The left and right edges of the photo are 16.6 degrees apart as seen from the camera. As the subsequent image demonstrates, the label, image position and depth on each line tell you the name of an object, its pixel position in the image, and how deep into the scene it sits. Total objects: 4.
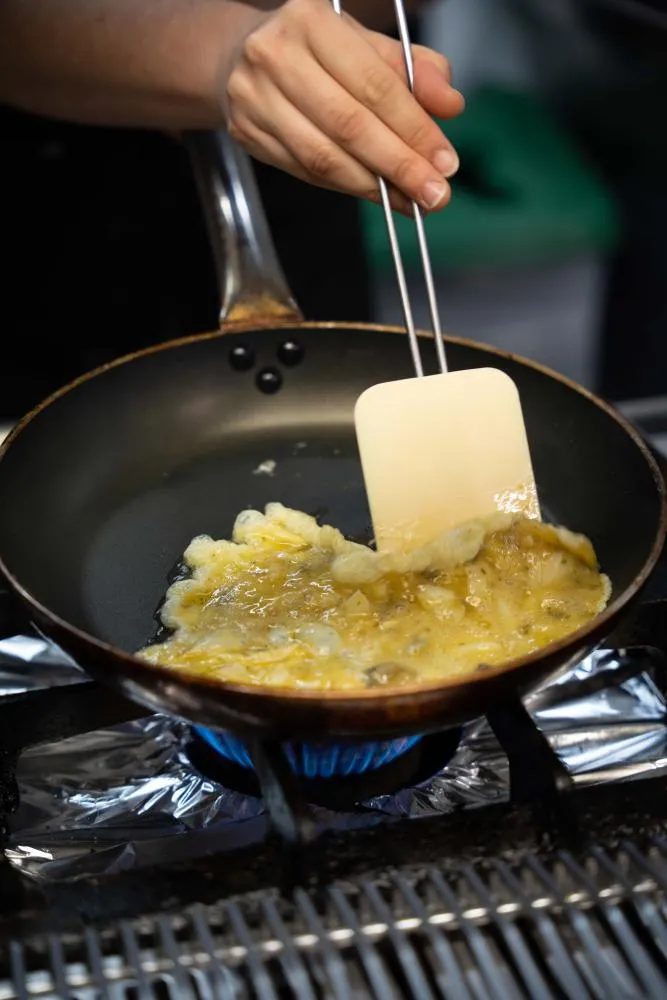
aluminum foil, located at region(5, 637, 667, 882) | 0.94
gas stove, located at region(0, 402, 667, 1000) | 0.86
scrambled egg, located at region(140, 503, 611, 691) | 0.94
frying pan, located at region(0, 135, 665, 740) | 1.01
